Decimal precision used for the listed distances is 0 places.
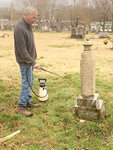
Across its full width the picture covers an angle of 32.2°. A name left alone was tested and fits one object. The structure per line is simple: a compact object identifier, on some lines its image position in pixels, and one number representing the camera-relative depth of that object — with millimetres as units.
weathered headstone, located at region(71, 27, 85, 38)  24823
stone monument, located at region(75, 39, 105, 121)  3883
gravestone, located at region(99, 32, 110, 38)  24981
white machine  5238
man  4074
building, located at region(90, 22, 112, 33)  58338
